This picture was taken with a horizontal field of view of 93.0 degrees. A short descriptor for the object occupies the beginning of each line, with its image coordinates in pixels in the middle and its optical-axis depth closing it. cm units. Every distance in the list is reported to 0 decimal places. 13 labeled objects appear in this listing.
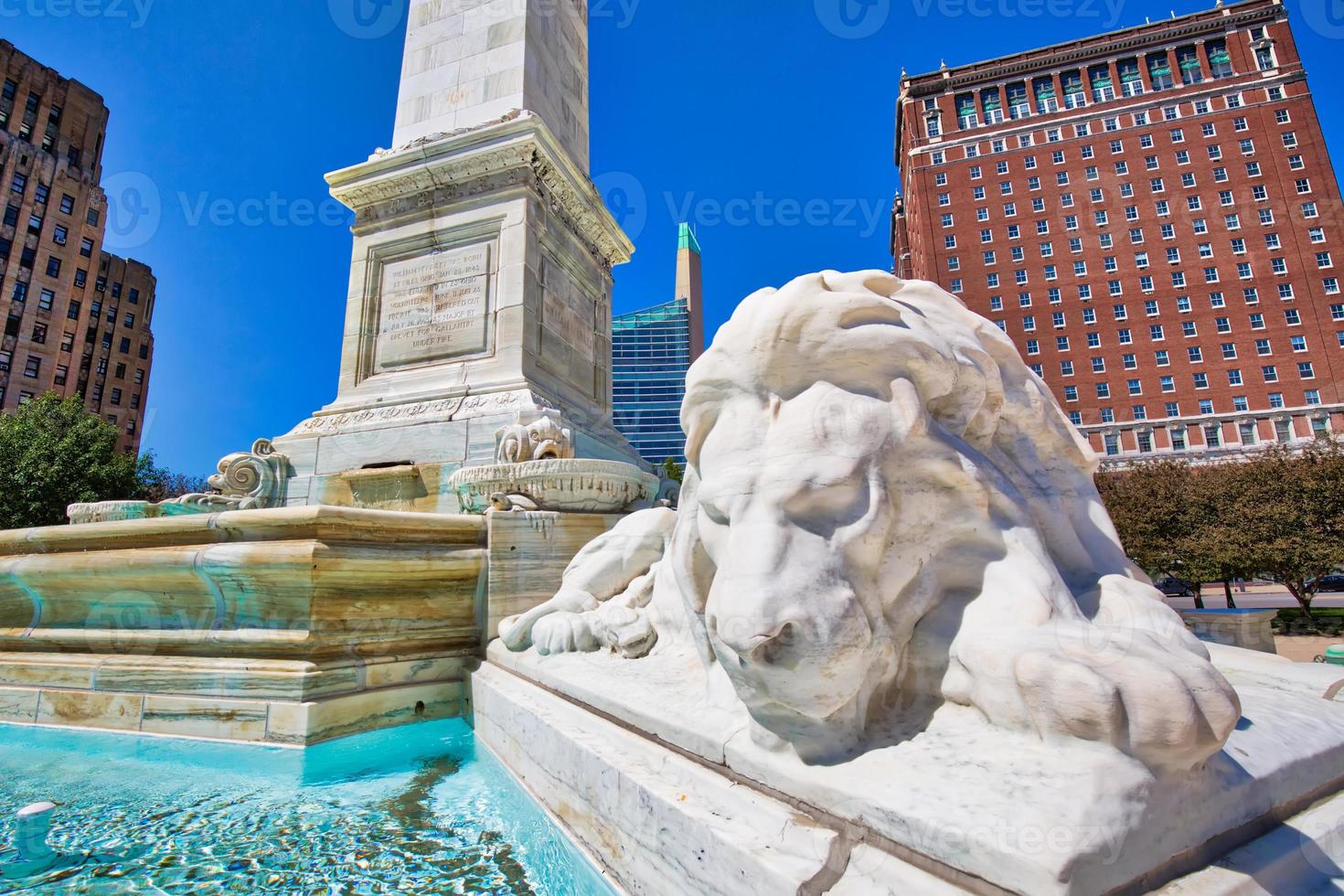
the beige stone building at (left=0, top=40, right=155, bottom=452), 4109
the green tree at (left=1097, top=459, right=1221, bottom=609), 2242
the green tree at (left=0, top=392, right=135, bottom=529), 2041
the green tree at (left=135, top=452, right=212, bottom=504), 2581
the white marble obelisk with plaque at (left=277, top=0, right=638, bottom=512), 657
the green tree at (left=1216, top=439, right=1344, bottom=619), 1794
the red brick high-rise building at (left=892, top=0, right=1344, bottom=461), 4572
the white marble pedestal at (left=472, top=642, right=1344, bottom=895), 111
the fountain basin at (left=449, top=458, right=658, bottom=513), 487
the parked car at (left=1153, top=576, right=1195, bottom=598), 3200
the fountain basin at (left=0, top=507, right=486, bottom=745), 378
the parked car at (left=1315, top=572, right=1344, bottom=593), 3472
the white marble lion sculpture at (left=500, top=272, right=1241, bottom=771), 129
